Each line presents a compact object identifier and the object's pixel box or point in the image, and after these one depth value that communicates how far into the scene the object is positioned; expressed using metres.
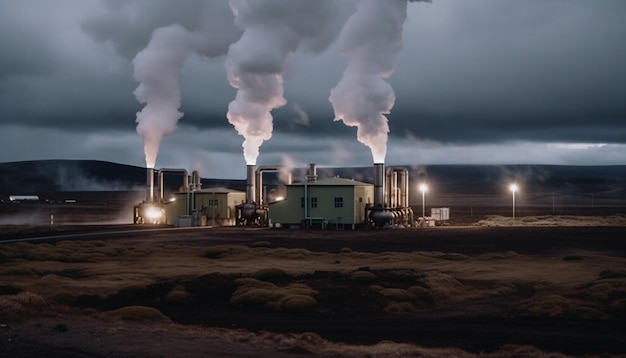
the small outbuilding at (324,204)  75.25
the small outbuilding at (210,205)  84.94
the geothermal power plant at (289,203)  75.31
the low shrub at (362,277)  35.75
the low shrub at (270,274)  37.44
